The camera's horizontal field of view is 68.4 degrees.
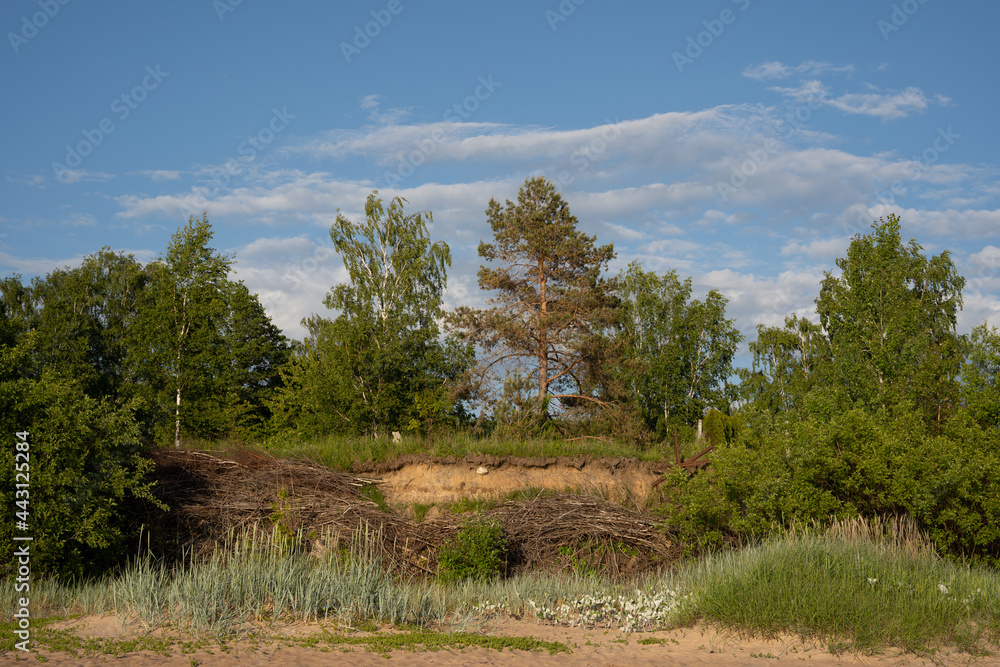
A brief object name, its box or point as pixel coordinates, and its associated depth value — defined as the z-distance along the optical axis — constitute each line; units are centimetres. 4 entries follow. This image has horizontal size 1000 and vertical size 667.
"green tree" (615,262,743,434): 3806
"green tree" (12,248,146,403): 3634
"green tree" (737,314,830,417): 4303
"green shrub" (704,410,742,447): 2106
